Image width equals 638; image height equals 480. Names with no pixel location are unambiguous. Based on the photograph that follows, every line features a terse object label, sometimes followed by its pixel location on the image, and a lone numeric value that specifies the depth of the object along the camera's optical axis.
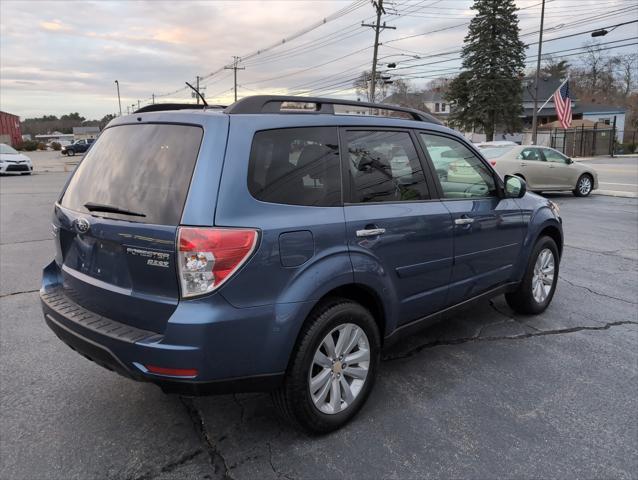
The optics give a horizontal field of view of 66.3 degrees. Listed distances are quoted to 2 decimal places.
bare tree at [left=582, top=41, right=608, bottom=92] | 72.41
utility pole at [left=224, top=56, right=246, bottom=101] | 63.31
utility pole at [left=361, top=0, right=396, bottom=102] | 35.81
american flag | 28.70
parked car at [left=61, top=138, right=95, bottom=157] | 52.88
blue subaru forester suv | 2.30
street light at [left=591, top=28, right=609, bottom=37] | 21.94
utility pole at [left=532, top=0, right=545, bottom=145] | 32.84
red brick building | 69.50
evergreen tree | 45.59
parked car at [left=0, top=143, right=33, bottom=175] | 23.28
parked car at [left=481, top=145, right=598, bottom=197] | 14.21
